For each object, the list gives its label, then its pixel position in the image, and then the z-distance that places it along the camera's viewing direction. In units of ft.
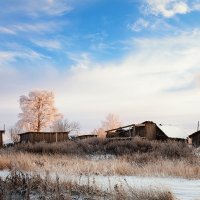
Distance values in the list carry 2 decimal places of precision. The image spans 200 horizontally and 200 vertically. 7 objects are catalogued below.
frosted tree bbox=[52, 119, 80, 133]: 184.11
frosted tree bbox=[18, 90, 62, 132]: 152.50
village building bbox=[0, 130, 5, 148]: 116.36
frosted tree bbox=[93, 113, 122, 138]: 196.44
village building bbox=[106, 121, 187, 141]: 120.68
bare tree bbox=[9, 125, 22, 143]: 188.06
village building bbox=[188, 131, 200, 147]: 139.26
